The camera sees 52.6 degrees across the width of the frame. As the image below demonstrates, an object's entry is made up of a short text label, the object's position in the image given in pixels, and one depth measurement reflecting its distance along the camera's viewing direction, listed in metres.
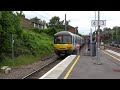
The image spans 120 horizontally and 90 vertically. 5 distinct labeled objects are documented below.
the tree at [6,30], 10.15
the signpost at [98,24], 8.02
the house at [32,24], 31.95
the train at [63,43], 12.85
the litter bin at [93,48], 11.38
